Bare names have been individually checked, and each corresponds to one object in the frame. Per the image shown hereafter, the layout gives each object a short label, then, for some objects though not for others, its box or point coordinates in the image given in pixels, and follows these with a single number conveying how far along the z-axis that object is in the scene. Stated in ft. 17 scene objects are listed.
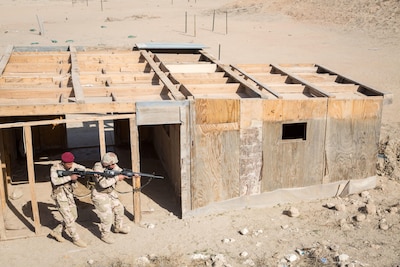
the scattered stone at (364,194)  35.65
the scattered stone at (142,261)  26.91
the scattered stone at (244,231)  30.40
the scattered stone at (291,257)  27.48
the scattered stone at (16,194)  34.88
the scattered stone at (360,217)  32.01
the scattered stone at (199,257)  27.61
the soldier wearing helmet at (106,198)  27.58
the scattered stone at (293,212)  32.66
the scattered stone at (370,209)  32.81
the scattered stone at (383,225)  30.99
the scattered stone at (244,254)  27.84
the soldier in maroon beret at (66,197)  26.94
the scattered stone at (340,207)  33.53
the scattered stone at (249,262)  27.14
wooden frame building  30.48
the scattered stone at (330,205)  34.12
